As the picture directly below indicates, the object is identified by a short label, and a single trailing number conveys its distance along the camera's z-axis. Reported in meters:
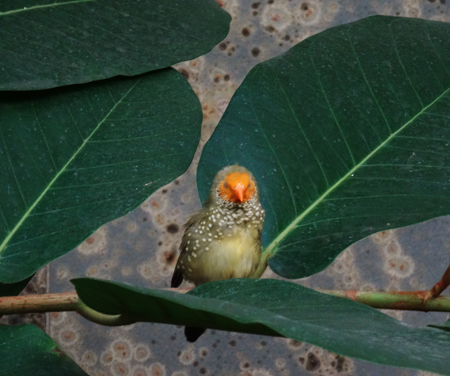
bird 3.29
